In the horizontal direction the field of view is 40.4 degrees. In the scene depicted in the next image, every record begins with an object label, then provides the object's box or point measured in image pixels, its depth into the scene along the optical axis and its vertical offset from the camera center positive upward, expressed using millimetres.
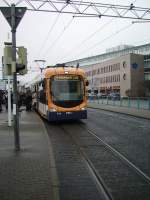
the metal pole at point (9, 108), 10169 -683
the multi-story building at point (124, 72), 54542 +6377
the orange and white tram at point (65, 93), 11049 +81
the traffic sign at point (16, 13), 5939 +2399
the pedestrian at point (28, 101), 19450 -598
